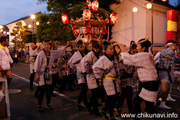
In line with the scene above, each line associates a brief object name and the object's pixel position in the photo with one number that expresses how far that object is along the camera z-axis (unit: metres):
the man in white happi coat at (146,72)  3.29
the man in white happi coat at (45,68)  4.75
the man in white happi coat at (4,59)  5.46
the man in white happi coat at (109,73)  3.84
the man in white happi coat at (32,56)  7.42
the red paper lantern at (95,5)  12.85
